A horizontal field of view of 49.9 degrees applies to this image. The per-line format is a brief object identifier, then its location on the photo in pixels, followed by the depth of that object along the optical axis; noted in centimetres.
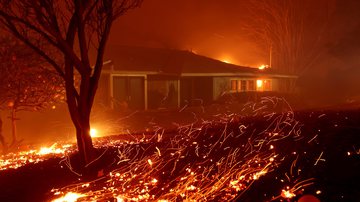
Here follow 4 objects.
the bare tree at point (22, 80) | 1353
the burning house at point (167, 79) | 2784
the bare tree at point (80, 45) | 774
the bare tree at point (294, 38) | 3959
